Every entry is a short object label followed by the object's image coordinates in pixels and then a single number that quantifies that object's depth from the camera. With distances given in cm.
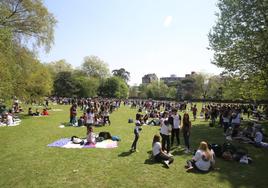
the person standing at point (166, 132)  831
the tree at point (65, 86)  5442
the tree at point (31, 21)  1816
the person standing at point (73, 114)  1497
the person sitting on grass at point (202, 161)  674
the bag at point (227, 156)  793
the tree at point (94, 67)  6806
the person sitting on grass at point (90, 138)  947
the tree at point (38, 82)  2002
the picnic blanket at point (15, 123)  1443
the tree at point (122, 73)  9647
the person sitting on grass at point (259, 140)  1006
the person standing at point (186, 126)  890
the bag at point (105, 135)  1041
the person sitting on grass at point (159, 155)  738
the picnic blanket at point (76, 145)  914
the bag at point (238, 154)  793
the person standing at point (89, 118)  1242
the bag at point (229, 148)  821
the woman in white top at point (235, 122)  1168
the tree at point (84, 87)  5545
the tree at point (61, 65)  6798
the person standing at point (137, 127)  863
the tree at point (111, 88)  6363
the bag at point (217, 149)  829
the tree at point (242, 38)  1408
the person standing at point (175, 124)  940
